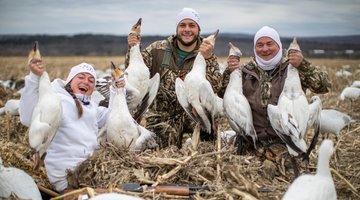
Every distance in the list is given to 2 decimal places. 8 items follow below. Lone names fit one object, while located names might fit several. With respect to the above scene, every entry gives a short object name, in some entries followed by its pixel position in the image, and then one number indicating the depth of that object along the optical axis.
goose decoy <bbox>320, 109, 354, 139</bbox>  8.07
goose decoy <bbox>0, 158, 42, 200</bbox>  4.67
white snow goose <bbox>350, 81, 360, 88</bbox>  14.47
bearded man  6.85
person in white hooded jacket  5.21
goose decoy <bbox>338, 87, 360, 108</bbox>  12.48
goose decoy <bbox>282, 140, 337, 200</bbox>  4.10
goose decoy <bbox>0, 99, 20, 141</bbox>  9.41
